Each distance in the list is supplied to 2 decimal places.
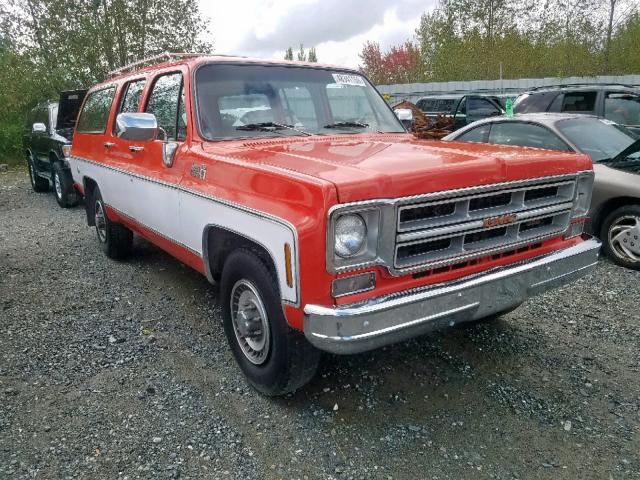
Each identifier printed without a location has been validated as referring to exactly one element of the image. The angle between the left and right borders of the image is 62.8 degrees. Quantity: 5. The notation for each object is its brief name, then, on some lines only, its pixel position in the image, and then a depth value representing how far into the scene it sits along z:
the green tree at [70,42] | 16.97
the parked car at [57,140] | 9.03
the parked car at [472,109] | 12.84
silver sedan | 5.20
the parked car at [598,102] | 8.11
